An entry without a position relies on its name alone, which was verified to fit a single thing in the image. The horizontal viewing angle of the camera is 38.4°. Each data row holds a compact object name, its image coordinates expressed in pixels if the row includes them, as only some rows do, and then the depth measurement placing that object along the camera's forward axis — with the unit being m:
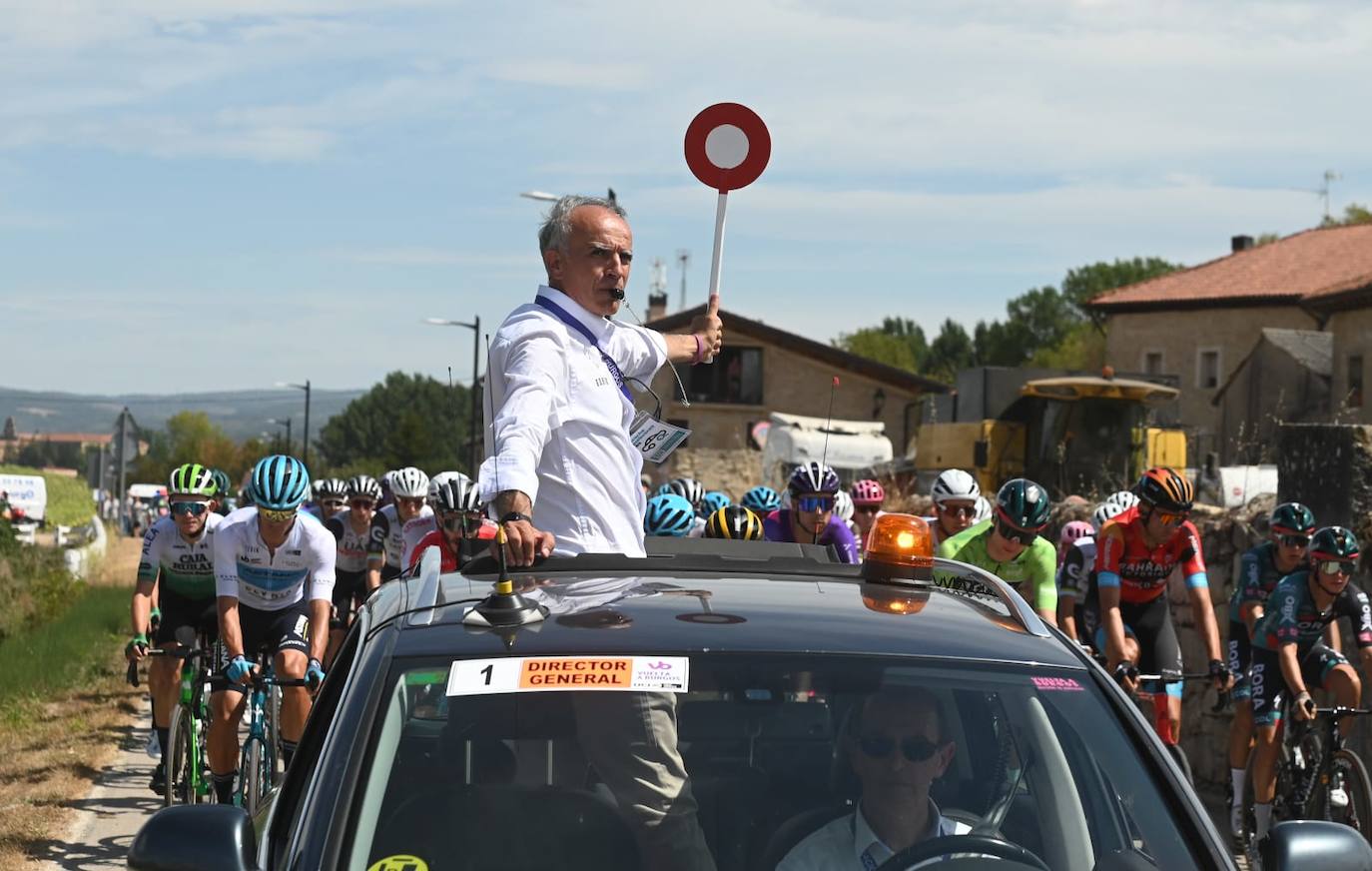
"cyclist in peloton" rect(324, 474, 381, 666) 14.29
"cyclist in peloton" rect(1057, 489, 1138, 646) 10.84
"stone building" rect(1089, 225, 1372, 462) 66.38
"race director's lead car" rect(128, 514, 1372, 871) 3.38
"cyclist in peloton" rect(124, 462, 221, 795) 10.84
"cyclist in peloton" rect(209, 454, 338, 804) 9.20
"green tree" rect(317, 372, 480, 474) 158.88
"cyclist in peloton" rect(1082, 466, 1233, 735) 9.59
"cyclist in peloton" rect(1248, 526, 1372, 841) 9.70
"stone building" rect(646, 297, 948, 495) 75.56
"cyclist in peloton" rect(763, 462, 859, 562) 11.15
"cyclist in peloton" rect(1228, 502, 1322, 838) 10.18
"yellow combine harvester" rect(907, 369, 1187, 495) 30.38
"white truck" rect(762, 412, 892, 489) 41.75
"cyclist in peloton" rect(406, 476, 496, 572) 10.73
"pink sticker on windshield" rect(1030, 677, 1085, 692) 3.61
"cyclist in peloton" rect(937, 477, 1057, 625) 9.09
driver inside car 3.57
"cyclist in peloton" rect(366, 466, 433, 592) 13.71
